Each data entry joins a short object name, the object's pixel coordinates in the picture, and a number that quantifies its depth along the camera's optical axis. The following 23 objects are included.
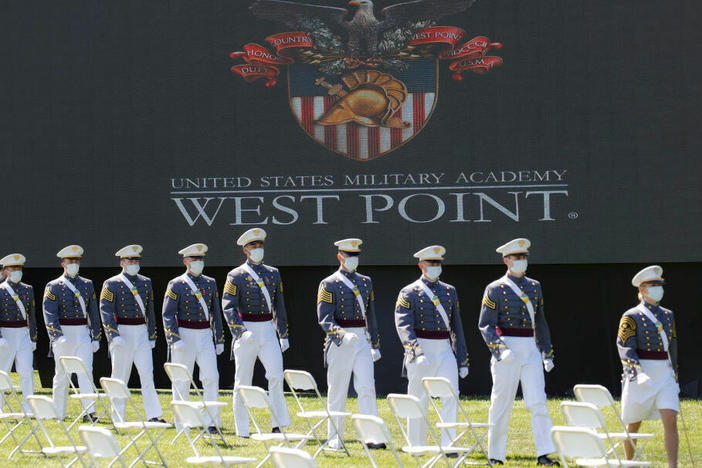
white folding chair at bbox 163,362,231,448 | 18.35
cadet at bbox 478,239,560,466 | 17.02
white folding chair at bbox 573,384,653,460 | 15.48
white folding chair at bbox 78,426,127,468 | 12.02
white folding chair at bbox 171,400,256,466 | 13.49
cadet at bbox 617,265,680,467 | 15.07
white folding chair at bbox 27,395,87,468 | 14.84
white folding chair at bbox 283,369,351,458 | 17.37
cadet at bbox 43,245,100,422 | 22.98
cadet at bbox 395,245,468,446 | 18.02
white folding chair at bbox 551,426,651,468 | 11.29
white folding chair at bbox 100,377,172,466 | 15.89
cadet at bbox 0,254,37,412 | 23.89
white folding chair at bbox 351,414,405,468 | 12.83
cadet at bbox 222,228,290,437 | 20.45
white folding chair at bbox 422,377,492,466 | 16.02
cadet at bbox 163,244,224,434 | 21.23
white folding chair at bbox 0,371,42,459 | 17.72
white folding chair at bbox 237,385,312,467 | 15.67
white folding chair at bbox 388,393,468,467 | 14.20
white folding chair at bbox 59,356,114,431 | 19.31
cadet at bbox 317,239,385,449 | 18.95
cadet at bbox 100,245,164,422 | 22.23
